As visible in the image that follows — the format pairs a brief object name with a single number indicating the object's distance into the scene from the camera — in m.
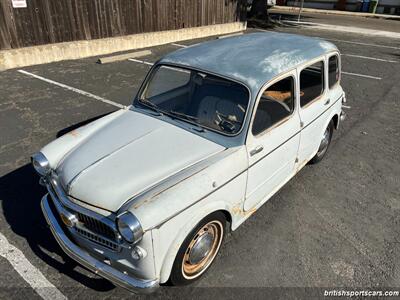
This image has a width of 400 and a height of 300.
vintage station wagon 2.56
